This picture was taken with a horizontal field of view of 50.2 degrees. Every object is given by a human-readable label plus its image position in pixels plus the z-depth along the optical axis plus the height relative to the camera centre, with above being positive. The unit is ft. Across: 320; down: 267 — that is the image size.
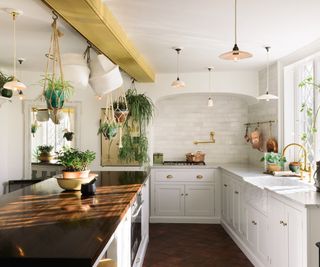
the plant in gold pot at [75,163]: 9.36 -0.63
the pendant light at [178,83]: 13.23 +2.22
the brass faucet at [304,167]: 12.57 -1.12
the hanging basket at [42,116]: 15.64 +1.12
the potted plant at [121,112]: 13.29 +1.07
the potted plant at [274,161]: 14.34 -0.95
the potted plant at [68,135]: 18.02 +0.26
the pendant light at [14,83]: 8.86 +1.50
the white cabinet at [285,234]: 8.91 -2.73
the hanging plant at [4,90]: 13.00 +1.91
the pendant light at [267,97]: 12.59 +1.55
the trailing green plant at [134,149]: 17.58 -0.49
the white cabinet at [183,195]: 18.29 -3.01
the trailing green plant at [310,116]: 12.54 +0.87
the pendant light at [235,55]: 7.39 +1.84
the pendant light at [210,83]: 17.03 +2.99
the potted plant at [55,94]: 7.52 +1.03
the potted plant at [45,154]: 18.78 -0.77
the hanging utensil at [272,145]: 15.52 -0.29
